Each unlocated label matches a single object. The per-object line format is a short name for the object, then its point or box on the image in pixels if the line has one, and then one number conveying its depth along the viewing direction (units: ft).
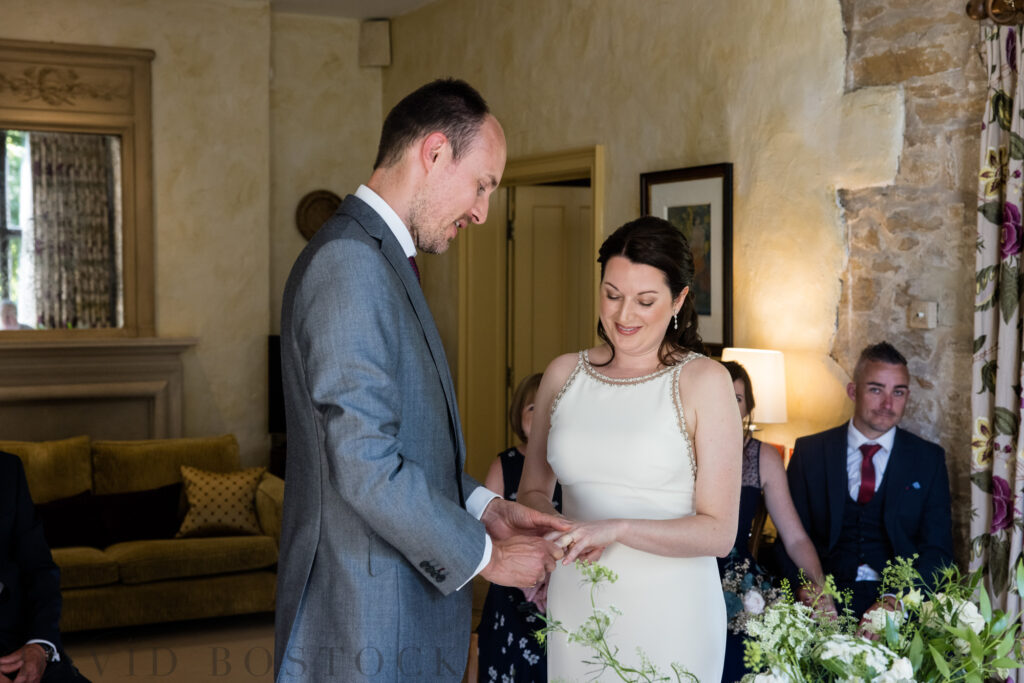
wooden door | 23.35
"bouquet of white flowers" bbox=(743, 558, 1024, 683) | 4.17
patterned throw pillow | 19.61
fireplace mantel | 22.00
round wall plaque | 25.84
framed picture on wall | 15.88
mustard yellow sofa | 18.39
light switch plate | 12.66
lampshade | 13.94
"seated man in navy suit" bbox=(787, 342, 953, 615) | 12.11
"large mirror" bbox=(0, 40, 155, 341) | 22.45
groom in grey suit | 6.06
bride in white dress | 8.13
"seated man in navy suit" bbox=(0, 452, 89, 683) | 9.86
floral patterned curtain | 11.34
